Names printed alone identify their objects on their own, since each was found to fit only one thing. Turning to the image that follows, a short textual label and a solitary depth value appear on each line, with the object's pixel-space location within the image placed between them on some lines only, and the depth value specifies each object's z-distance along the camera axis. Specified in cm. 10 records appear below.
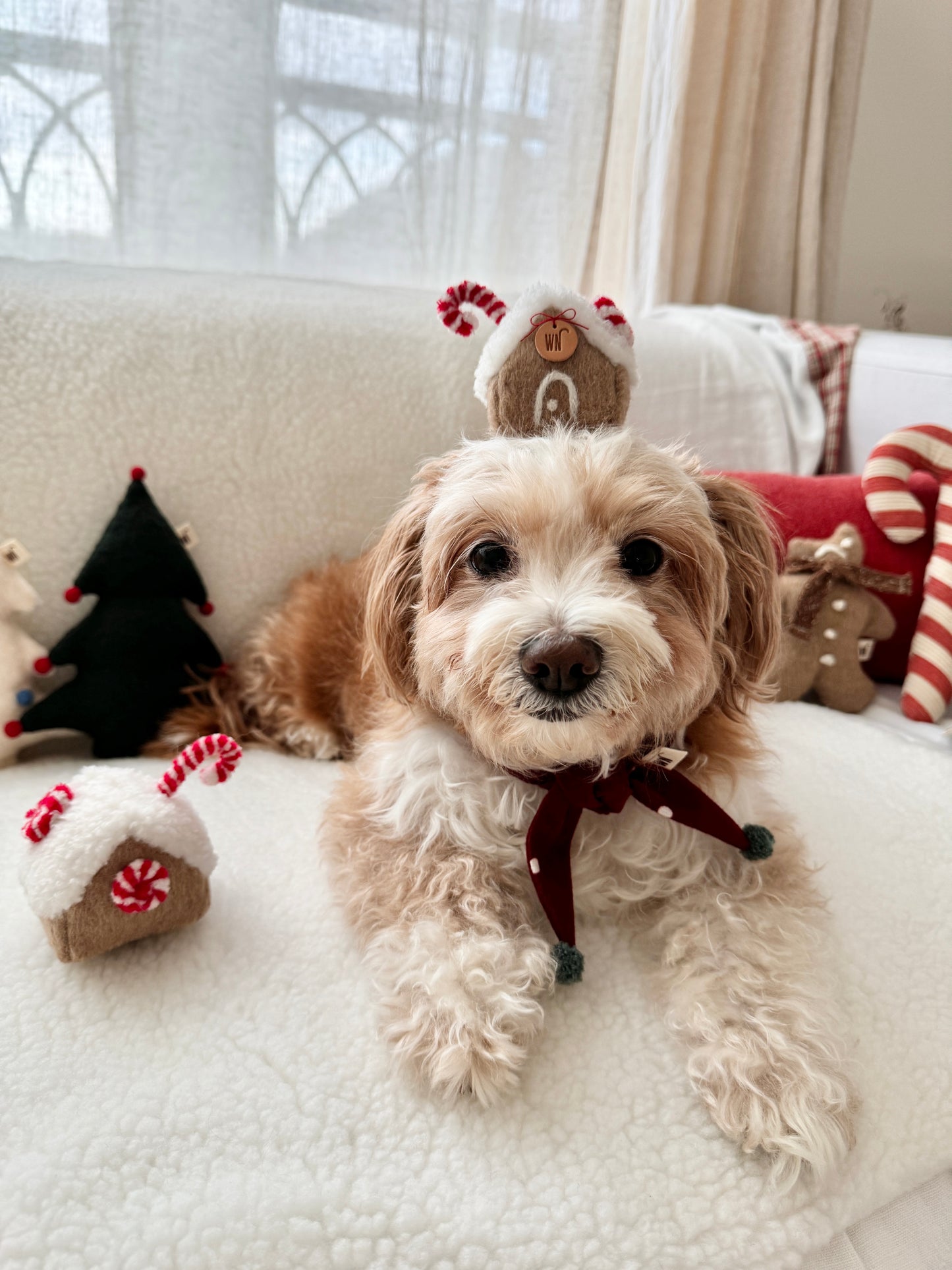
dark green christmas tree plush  58
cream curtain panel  86
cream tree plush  57
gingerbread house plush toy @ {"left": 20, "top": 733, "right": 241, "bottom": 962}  39
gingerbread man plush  62
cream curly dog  37
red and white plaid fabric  77
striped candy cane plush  61
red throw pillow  64
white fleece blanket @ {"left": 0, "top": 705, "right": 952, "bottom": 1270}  32
